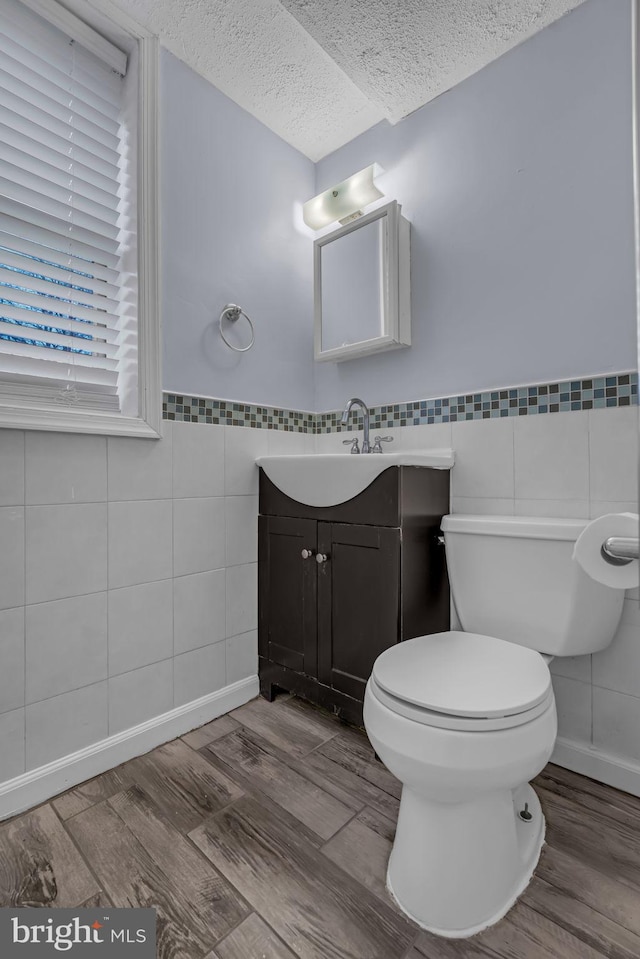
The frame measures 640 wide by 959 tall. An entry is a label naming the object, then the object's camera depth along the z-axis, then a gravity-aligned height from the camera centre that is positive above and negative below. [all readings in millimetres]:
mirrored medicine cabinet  1757 +802
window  1271 +790
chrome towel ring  1736 +651
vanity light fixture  1840 +1188
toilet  848 -526
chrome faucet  1632 +247
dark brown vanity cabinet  1380 -338
